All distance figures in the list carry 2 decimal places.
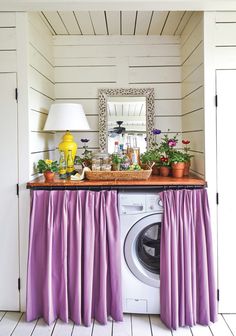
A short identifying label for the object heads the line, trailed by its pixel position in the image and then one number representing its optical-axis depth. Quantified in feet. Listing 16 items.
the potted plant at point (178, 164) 8.95
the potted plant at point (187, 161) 9.15
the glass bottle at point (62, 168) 8.95
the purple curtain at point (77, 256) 7.98
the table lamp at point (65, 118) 8.96
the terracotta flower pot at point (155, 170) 9.72
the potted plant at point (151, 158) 9.22
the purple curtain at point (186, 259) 7.89
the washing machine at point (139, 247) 8.04
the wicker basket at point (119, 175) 8.34
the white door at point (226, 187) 8.16
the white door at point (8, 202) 8.34
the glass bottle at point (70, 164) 9.21
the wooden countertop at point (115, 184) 8.04
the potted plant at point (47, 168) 8.37
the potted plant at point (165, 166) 9.32
